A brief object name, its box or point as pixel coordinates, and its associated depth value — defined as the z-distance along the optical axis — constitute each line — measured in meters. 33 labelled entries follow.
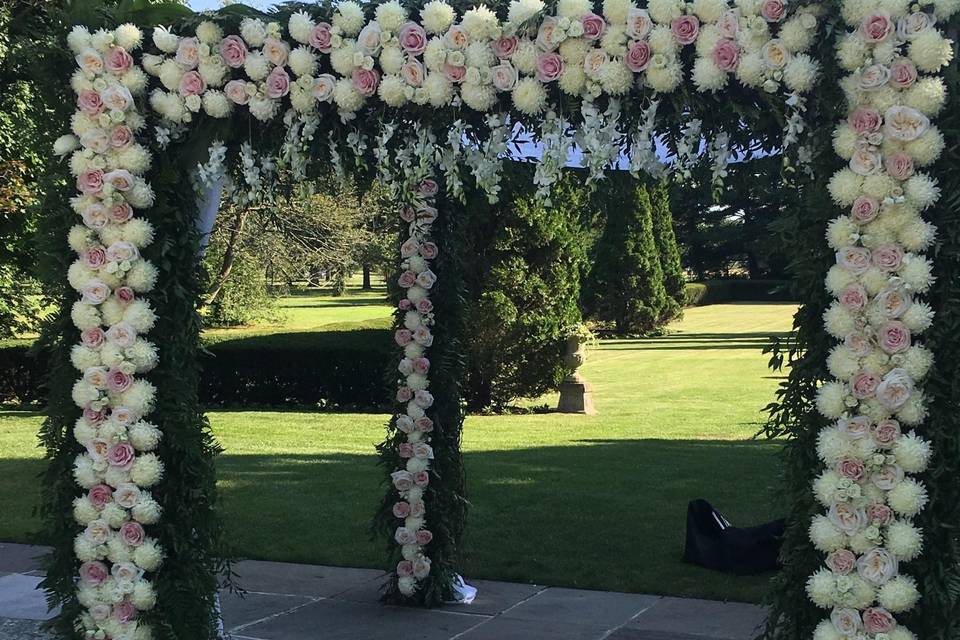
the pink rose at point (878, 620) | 3.29
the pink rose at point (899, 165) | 3.21
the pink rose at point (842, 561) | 3.35
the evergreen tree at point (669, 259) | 31.12
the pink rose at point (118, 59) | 4.14
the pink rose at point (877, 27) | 3.15
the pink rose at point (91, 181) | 4.18
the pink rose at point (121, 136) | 4.16
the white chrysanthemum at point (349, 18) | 3.94
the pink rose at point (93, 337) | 4.26
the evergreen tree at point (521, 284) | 13.30
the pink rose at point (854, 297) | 3.30
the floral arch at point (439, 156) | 3.26
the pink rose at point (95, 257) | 4.22
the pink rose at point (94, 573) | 4.29
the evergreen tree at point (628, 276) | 28.95
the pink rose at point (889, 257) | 3.25
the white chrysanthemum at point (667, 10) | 3.51
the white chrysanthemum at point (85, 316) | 4.25
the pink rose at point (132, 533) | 4.24
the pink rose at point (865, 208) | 3.26
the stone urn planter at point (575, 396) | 14.59
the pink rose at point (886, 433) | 3.28
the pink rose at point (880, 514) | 3.32
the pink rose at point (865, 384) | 3.30
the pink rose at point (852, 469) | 3.34
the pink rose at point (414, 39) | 3.82
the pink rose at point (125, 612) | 4.25
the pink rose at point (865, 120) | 3.23
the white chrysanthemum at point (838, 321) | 3.33
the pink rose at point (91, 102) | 4.17
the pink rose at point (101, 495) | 4.27
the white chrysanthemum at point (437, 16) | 3.81
